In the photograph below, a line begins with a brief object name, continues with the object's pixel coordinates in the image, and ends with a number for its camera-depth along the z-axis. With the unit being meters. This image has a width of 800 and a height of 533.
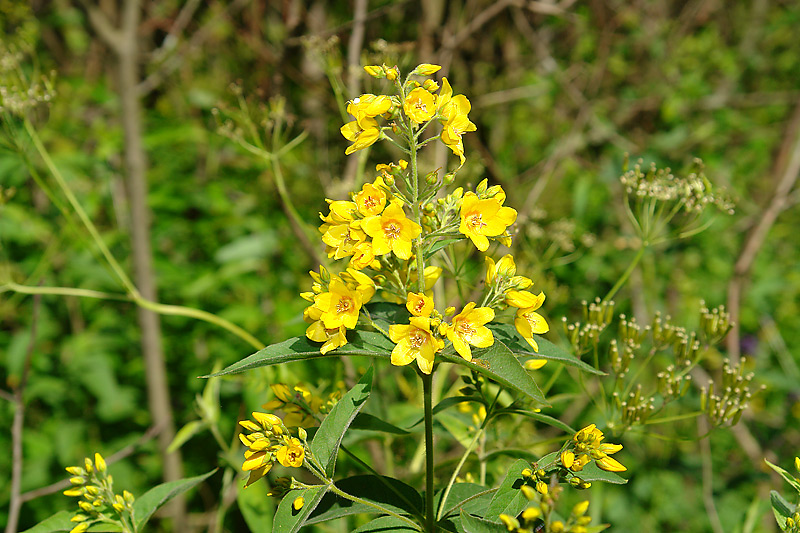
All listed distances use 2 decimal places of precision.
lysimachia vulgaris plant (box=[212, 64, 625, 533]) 0.65
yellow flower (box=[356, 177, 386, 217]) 0.66
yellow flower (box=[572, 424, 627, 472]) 0.65
